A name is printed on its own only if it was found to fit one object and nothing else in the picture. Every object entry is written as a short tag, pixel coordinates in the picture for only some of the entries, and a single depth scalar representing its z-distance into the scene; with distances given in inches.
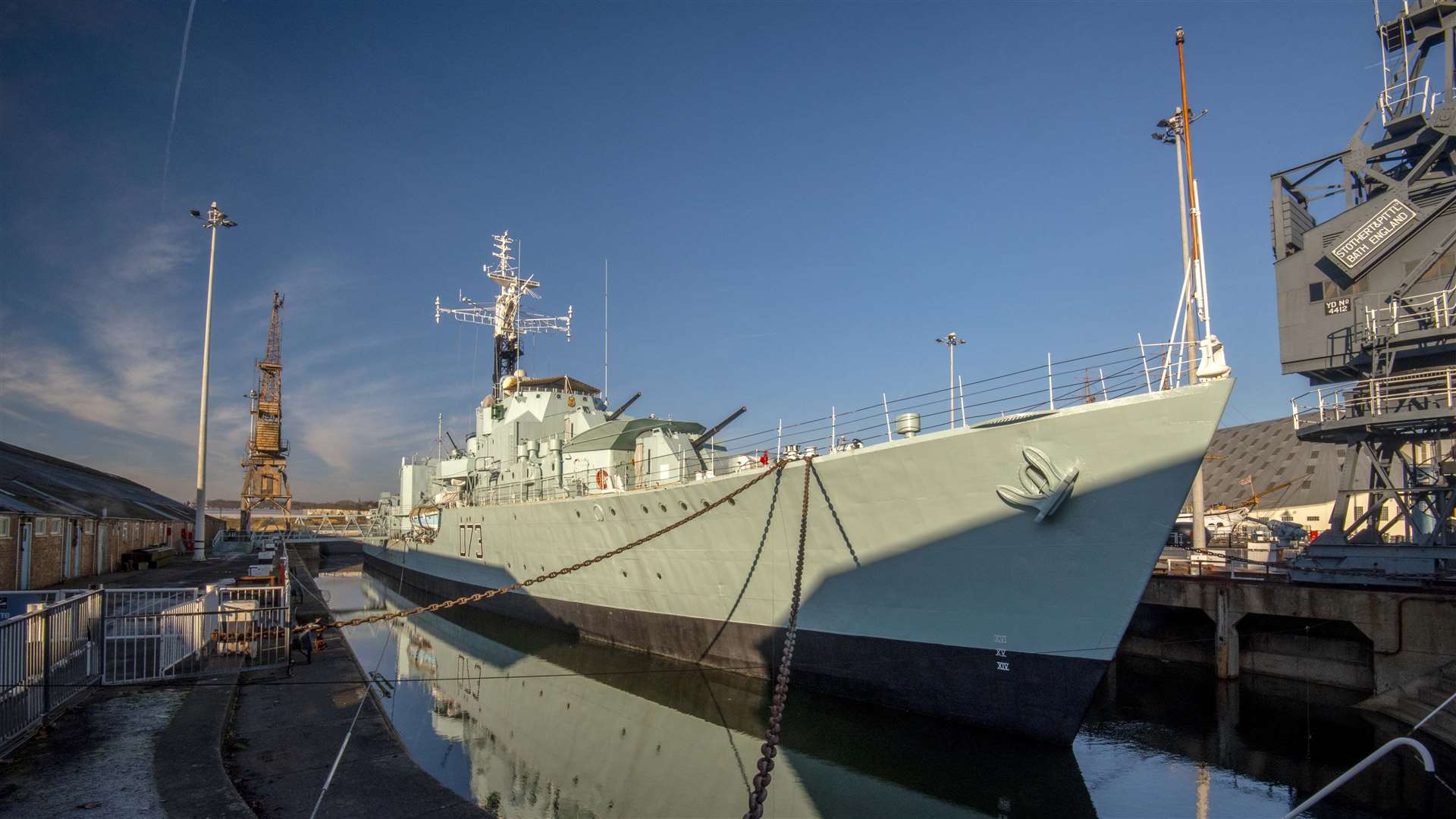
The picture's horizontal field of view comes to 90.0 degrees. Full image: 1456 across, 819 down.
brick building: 659.4
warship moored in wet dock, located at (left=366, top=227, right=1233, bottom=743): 325.1
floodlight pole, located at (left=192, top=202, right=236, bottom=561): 1079.6
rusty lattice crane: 1993.1
